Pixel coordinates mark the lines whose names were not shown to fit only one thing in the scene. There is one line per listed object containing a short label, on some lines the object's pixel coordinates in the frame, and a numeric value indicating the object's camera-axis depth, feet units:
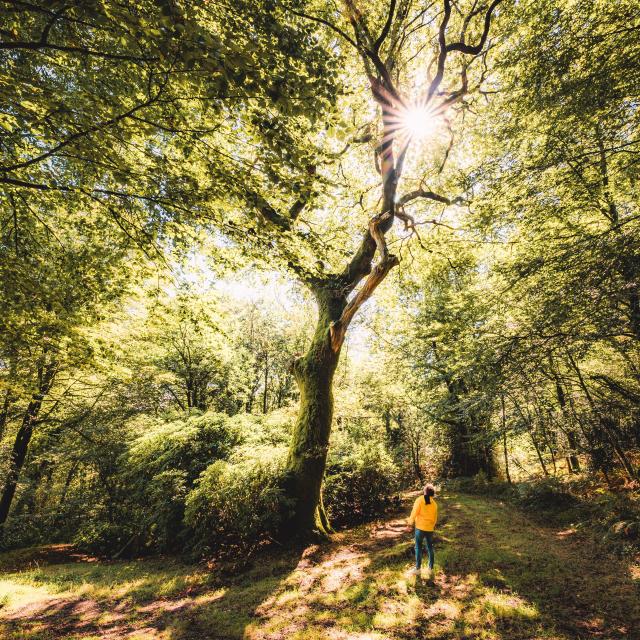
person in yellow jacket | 18.60
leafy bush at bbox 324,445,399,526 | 30.86
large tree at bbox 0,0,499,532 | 9.63
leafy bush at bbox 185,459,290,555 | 23.35
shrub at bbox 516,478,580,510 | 30.35
